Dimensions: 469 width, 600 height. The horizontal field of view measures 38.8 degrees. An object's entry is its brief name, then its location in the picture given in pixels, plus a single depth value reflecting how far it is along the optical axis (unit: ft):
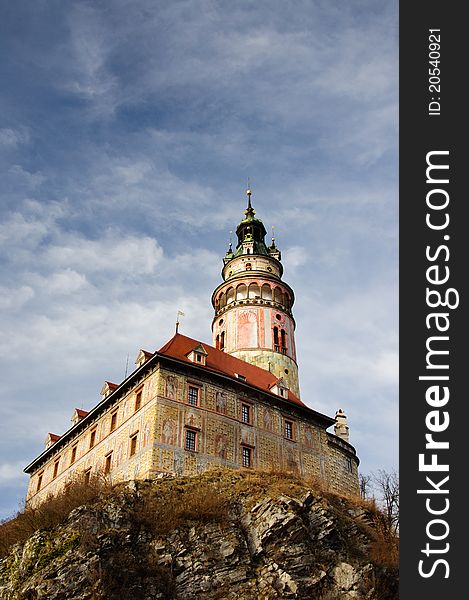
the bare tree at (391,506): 113.80
